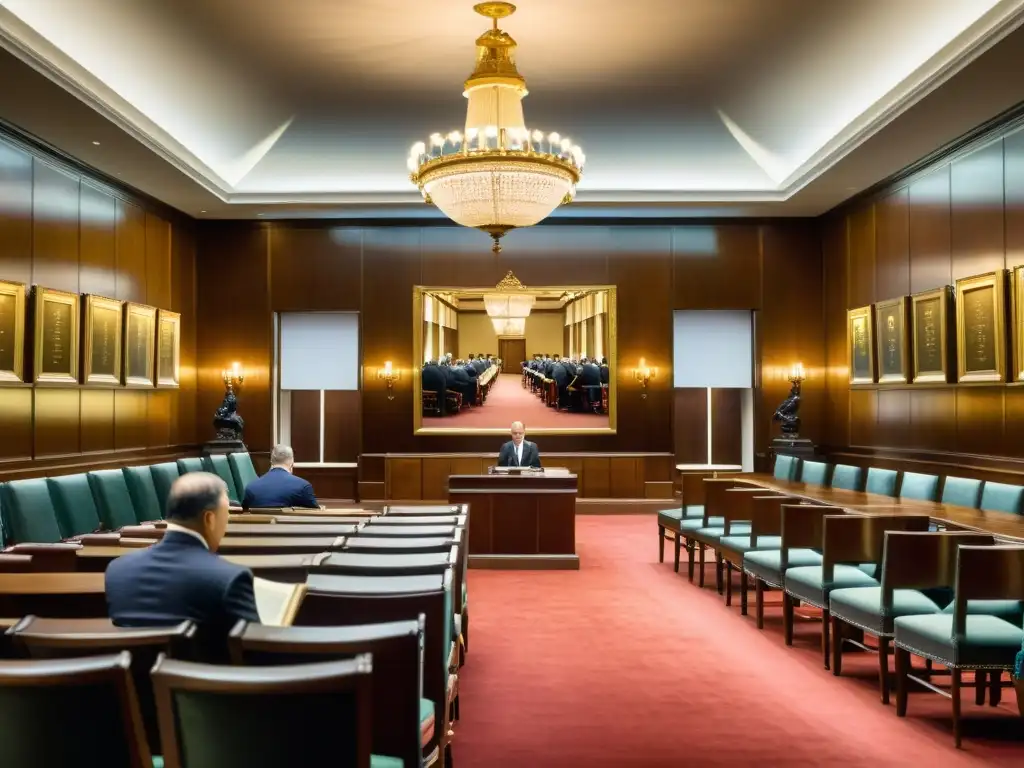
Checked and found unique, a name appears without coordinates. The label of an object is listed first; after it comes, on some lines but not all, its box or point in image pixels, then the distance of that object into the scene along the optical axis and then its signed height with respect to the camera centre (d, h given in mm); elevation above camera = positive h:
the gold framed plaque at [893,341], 9772 +782
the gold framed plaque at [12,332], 7941 +746
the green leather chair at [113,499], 7004 -674
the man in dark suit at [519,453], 9430 -438
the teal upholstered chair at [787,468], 9203 -600
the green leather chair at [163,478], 7781 -564
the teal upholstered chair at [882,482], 7730 -630
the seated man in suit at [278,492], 6578 -581
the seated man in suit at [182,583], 2404 -461
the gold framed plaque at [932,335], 8898 +772
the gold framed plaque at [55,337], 8438 +764
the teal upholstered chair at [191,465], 8328 -494
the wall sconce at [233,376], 12391 +525
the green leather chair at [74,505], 6555 -680
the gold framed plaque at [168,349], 11234 +841
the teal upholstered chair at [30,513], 6020 -678
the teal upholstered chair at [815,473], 8711 -624
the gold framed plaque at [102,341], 9359 +792
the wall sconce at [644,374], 12742 +532
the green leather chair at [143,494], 7508 -672
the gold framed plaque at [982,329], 7945 +745
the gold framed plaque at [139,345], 10297 +825
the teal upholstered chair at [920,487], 6980 -617
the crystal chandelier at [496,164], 7051 +1979
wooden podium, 8523 -986
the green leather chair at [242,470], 9727 -624
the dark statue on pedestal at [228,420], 11672 -84
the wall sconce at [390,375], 12656 +537
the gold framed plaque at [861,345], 10702 +804
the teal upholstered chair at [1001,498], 6108 -622
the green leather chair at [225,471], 9125 -593
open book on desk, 2582 -564
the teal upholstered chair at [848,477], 8266 -633
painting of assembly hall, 12734 +759
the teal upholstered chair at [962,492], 6574 -623
